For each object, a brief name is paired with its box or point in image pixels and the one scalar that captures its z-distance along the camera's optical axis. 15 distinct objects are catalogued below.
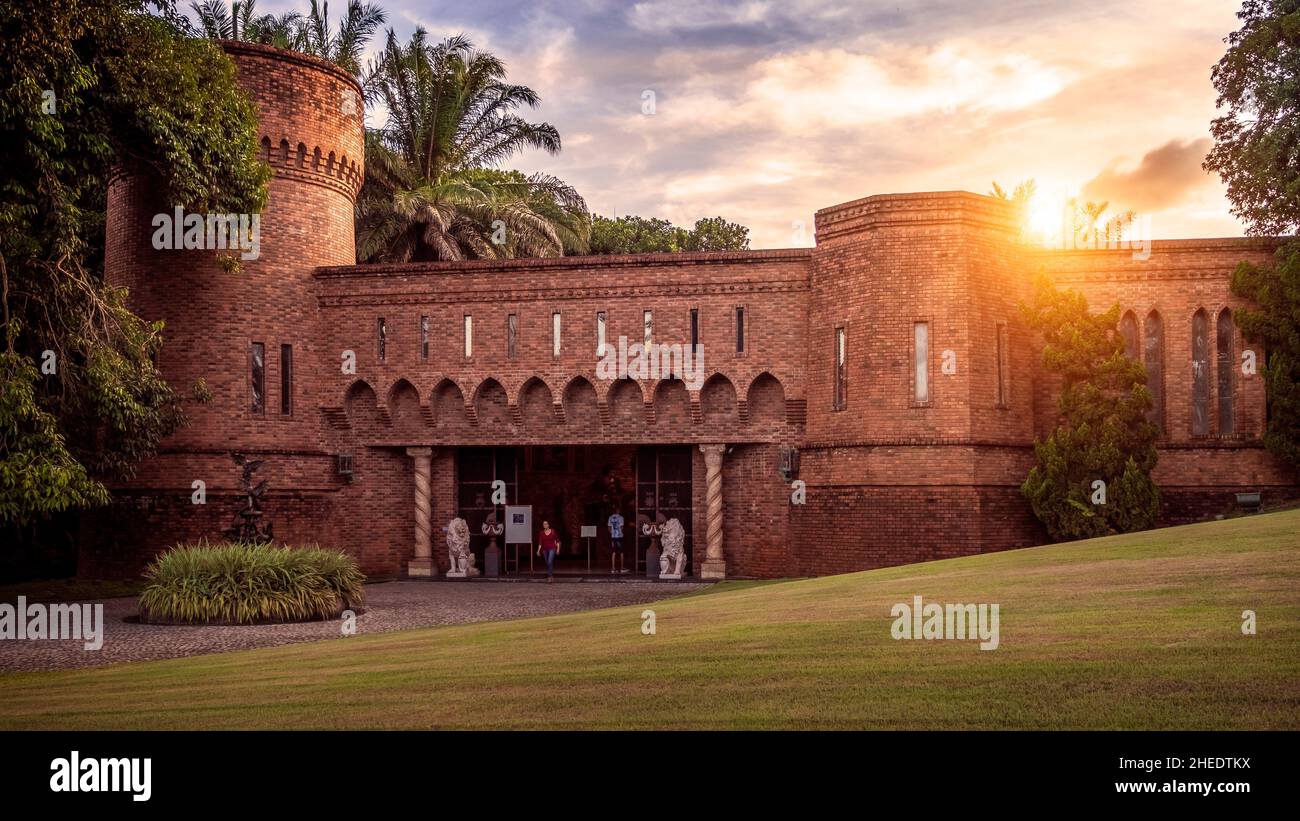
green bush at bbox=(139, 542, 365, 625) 19.09
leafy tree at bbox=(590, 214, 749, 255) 53.84
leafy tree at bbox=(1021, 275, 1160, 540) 23.98
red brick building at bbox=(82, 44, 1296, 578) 25.08
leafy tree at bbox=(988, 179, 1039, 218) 48.65
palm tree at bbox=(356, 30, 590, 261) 40.13
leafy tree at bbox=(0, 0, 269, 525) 16.92
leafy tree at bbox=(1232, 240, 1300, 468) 24.05
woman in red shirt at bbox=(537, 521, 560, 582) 27.92
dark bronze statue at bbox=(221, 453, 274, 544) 22.86
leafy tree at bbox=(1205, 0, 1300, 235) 25.28
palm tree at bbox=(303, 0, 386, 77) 42.53
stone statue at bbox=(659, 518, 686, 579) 27.52
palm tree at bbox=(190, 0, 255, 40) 41.09
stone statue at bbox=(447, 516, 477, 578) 28.81
